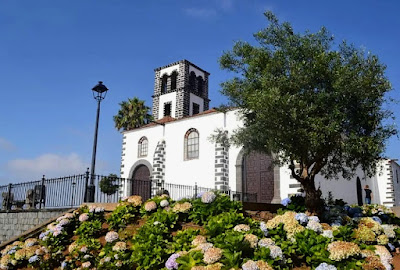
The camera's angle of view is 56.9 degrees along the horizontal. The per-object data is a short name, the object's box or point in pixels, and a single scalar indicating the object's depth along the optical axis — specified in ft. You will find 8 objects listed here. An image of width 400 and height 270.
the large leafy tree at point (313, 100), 34.24
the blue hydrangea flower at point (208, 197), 32.19
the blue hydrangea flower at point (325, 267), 21.58
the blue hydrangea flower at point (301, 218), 30.12
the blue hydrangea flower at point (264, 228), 27.58
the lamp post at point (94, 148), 44.80
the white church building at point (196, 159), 70.38
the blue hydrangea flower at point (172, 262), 22.50
